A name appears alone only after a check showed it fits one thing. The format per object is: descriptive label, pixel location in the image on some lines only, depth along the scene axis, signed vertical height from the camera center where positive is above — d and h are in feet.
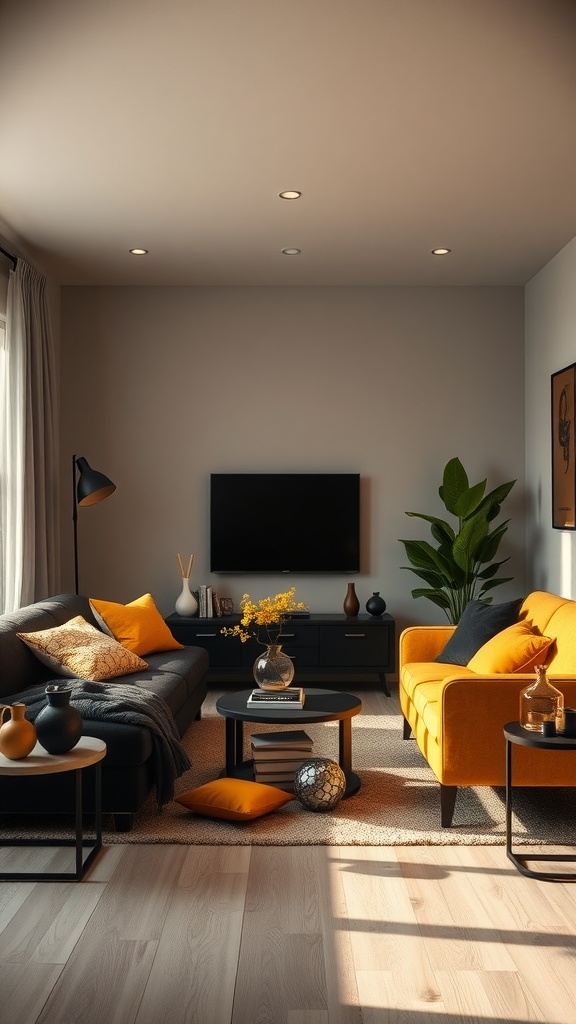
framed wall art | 17.63 +0.99
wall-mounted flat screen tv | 21.30 -0.37
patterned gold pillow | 13.55 -2.22
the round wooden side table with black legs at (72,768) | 9.43 -2.71
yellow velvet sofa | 11.37 -2.93
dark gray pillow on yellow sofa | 14.76 -2.06
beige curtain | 17.28 +1.02
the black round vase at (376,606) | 20.40 -2.30
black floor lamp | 17.84 +0.33
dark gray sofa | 11.27 -2.92
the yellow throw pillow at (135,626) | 16.17 -2.17
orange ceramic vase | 9.55 -2.40
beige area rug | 11.27 -4.11
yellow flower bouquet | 13.89 -1.65
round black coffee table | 12.53 -2.91
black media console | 20.04 -3.08
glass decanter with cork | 10.32 -2.26
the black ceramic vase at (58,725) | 9.77 -2.34
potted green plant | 19.51 -1.03
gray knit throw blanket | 11.66 -2.67
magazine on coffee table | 13.05 -2.81
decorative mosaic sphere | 12.03 -3.69
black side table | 9.73 -2.60
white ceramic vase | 20.42 -2.21
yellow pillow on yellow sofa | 12.53 -2.09
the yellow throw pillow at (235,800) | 11.70 -3.82
